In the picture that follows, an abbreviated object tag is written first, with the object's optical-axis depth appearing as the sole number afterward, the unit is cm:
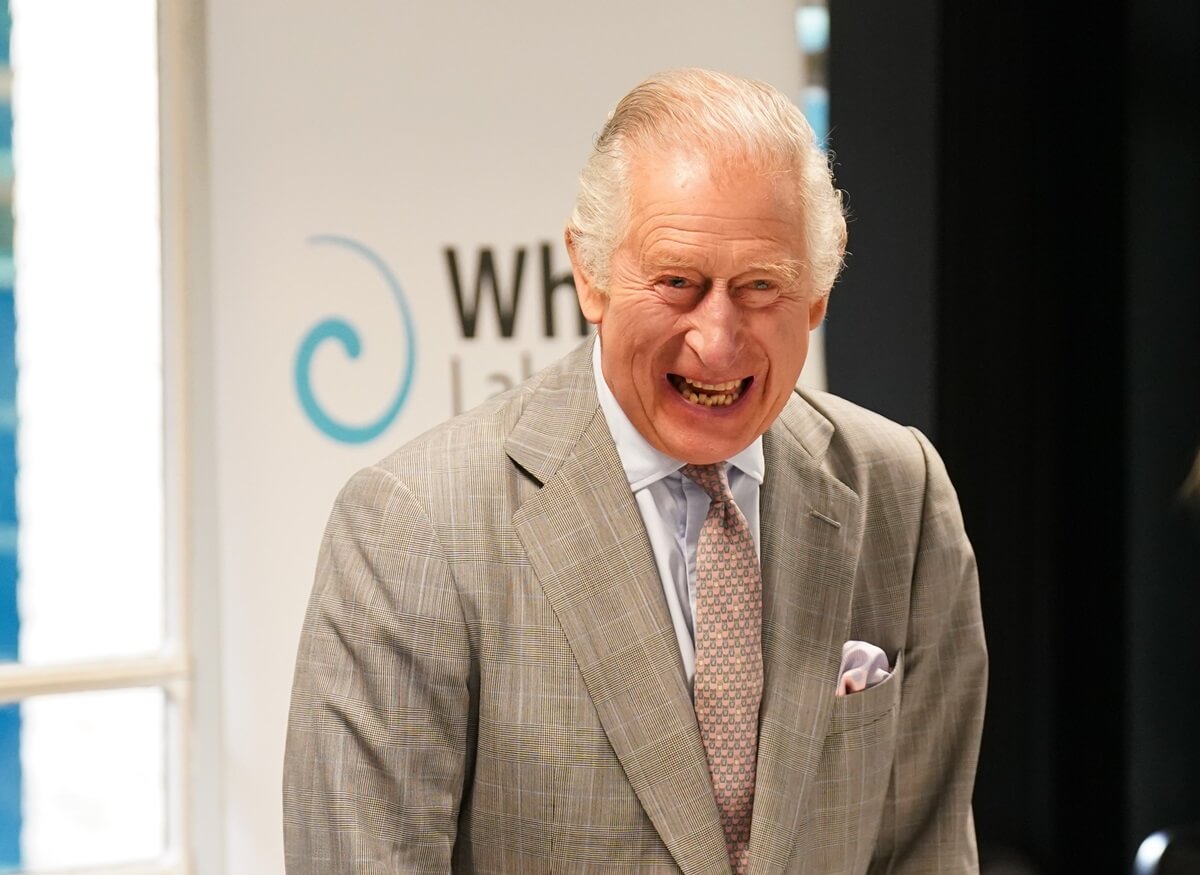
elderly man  379
